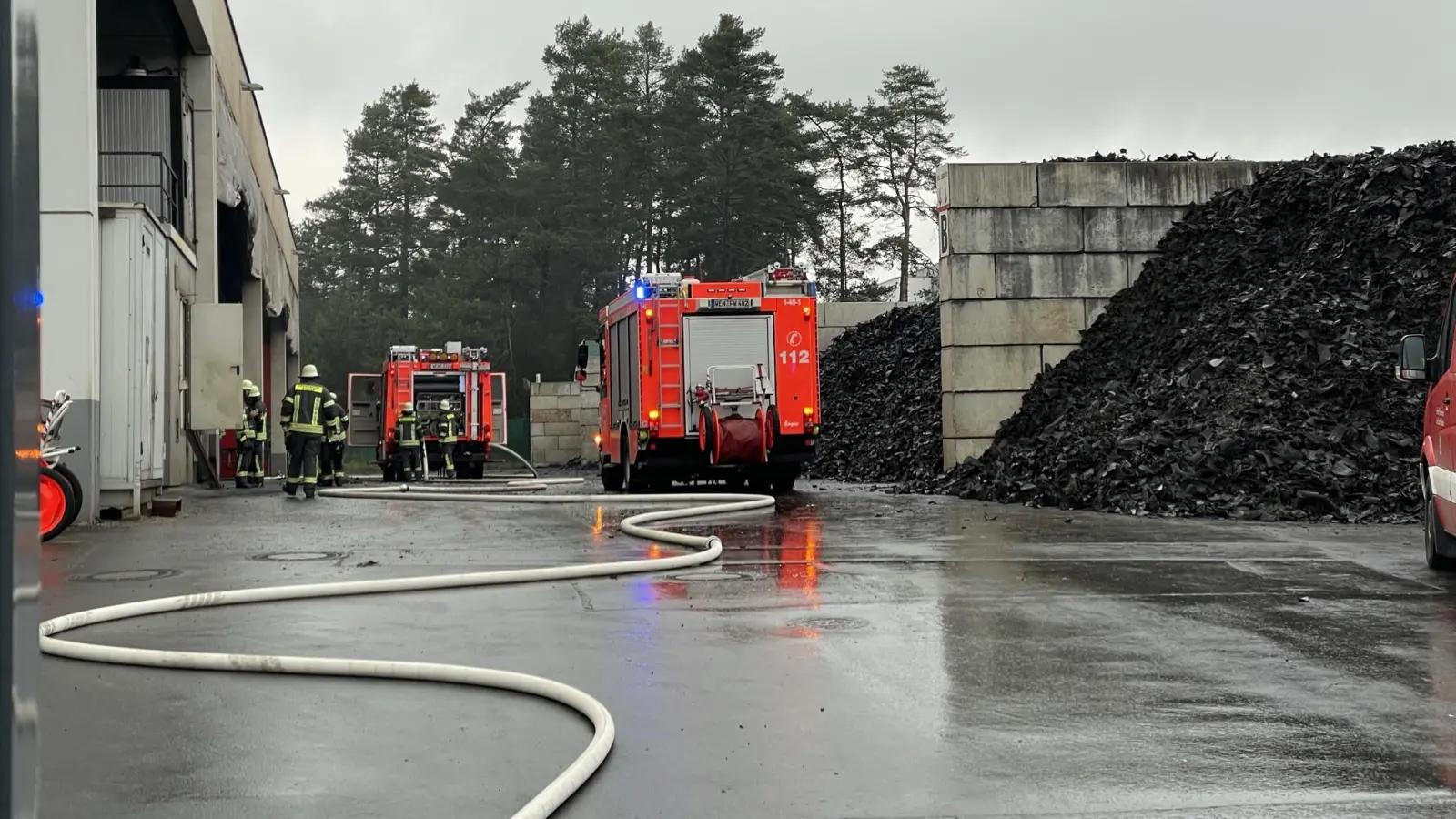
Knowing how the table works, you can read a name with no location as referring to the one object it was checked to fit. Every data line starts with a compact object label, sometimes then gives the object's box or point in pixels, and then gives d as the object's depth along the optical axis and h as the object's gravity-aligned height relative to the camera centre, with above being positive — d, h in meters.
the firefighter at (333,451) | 21.47 -0.23
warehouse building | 13.59 +2.40
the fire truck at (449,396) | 34.28 +1.00
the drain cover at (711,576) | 9.35 -0.94
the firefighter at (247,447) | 24.59 -0.14
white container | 14.49 +0.92
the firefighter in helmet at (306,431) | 18.83 +0.09
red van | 8.56 -0.10
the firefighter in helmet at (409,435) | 28.75 +0.04
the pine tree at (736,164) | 57.22 +10.86
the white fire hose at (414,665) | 4.33 -0.91
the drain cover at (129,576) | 9.41 -0.91
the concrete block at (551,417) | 41.00 +0.53
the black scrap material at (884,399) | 22.55 +0.58
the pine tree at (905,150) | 62.38 +12.25
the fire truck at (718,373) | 19.16 +0.80
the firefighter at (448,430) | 32.50 +0.13
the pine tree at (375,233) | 71.56 +10.53
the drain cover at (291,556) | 10.78 -0.91
